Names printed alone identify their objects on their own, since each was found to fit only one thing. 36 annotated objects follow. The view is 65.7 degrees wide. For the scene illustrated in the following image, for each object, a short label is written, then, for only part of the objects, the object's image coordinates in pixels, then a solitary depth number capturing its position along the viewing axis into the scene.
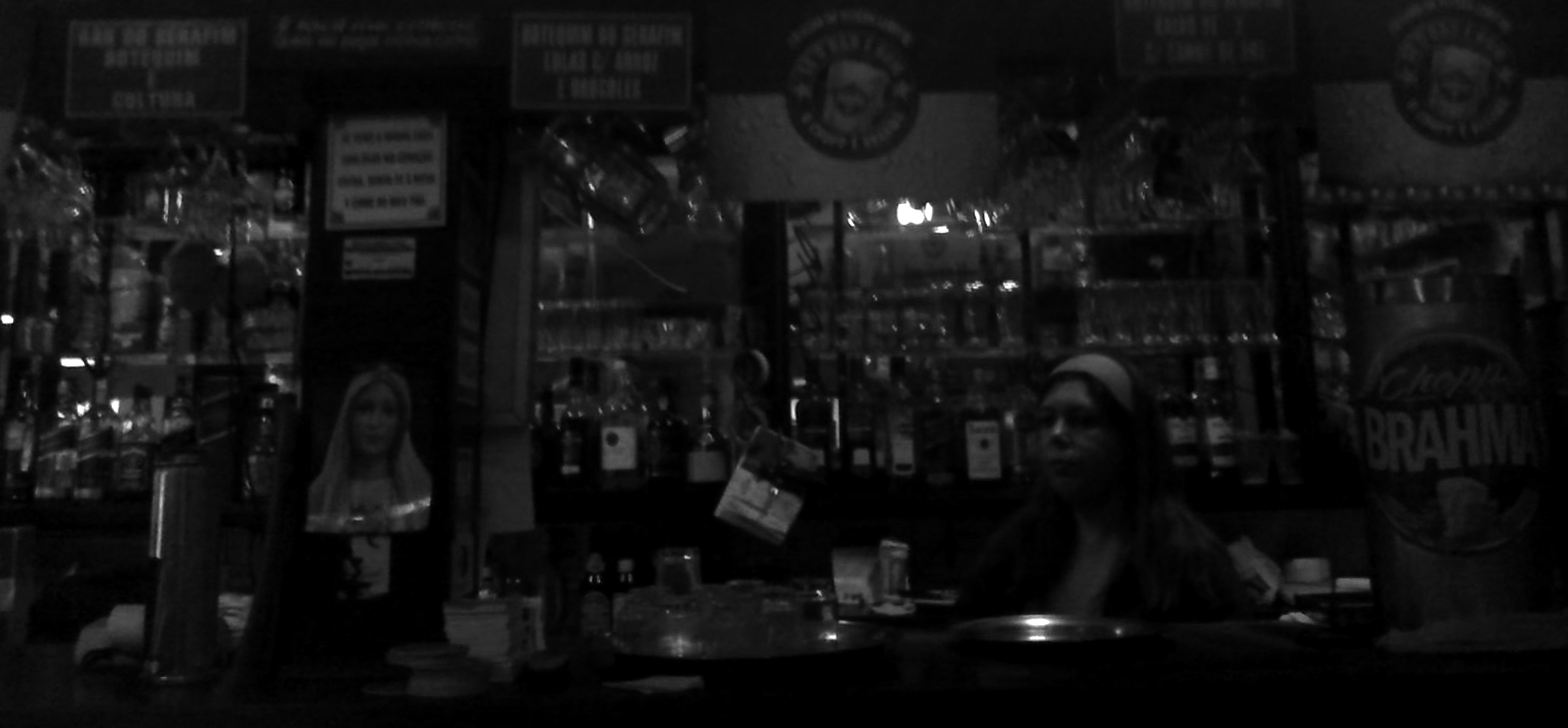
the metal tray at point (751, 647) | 1.14
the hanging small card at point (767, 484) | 2.30
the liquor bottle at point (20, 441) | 3.54
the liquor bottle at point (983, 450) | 3.42
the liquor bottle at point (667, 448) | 3.42
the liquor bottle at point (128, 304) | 3.67
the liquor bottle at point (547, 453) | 3.42
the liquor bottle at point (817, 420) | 3.46
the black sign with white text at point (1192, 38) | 1.87
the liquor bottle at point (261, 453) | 2.92
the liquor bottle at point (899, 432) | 3.45
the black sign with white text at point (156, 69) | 1.85
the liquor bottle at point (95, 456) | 3.53
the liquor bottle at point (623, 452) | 3.41
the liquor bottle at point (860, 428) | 3.45
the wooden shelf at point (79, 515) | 3.38
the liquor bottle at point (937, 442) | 3.50
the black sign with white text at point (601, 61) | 1.83
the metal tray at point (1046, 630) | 1.24
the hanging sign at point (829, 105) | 1.88
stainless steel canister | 1.26
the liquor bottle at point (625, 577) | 3.25
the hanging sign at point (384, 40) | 1.78
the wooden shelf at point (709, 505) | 3.33
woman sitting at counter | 2.20
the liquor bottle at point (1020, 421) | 3.47
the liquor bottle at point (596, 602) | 2.75
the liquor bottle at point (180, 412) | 3.61
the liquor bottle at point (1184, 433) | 3.37
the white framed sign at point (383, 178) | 1.80
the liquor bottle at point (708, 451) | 3.39
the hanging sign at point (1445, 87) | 1.85
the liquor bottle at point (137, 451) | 3.49
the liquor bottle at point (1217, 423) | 3.37
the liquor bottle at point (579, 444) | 3.44
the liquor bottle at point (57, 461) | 3.54
